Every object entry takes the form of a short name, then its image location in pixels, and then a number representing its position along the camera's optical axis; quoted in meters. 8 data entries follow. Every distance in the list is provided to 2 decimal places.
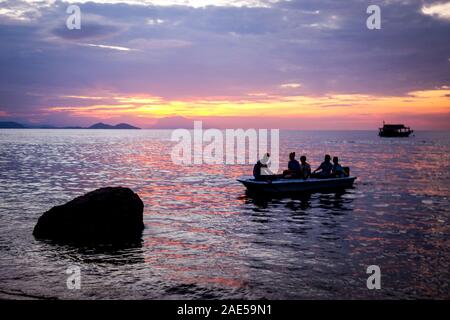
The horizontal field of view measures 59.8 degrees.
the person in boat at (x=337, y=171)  30.88
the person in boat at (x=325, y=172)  30.28
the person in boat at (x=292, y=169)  28.67
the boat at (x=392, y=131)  179.88
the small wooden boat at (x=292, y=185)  27.06
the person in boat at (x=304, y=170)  28.66
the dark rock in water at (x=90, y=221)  16.14
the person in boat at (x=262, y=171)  27.32
